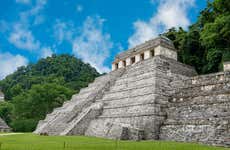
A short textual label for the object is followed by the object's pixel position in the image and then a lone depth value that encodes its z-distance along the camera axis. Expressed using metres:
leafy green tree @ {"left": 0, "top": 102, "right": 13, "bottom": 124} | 50.06
